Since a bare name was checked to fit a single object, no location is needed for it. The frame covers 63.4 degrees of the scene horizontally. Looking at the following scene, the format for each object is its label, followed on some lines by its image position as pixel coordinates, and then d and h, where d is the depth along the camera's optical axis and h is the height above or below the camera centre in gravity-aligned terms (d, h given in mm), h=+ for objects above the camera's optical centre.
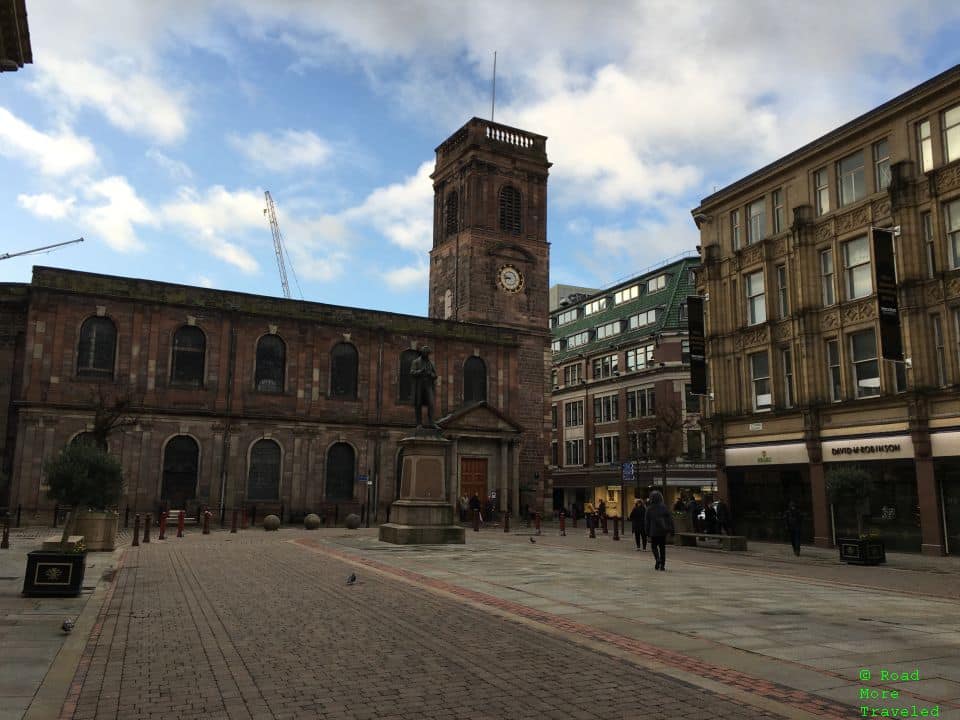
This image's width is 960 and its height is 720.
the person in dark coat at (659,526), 18047 -863
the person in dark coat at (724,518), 29750 -1096
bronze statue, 26156 +3650
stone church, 39531 +5356
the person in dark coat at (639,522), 26328 -1124
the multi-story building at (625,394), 55519 +7544
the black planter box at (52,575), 12648 -1398
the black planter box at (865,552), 21891 -1752
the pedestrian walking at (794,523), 24859 -1079
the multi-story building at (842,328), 25031 +5972
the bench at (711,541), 26125 -1796
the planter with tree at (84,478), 20125 +259
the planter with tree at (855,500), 21953 -330
